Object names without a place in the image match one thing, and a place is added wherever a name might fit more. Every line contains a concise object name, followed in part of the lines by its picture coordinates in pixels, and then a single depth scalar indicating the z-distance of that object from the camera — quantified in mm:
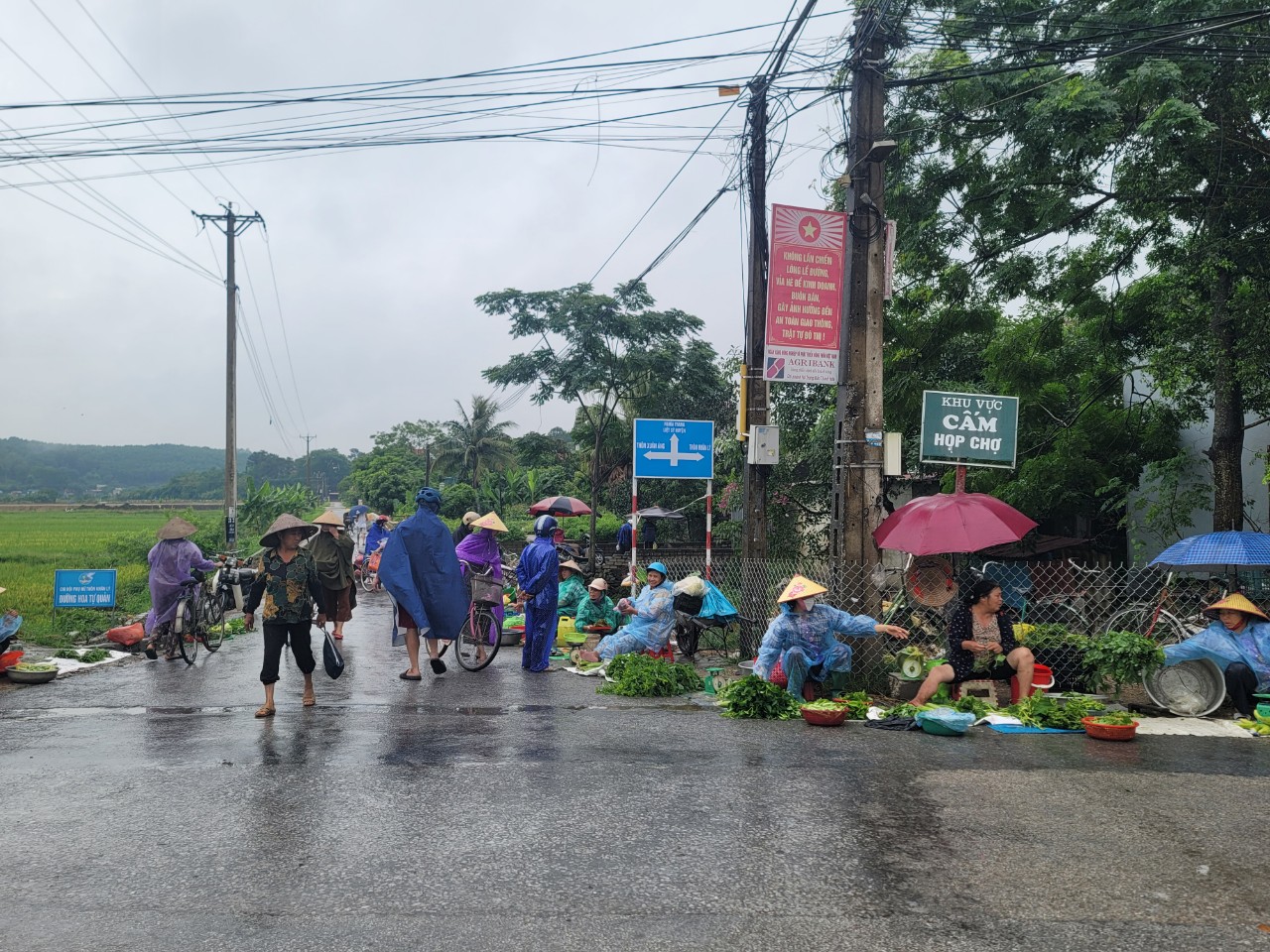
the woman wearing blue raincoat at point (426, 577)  10711
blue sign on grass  14141
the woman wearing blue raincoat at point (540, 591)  11328
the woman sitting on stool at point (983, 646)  8766
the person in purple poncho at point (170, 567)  12281
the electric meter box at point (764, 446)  12516
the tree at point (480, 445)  61812
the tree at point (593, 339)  30562
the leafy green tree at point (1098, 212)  13344
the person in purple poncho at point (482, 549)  12842
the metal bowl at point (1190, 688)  8664
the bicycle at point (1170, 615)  10969
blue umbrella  10609
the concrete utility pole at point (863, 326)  10328
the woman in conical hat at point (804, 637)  9008
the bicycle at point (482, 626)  11367
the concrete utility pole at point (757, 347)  12812
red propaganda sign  10727
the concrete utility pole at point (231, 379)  25969
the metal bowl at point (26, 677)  10562
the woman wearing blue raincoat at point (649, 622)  11070
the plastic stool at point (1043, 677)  9368
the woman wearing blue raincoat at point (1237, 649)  8641
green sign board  10258
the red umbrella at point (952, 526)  9570
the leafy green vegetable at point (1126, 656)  8742
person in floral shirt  8570
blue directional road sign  14758
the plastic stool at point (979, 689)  8883
